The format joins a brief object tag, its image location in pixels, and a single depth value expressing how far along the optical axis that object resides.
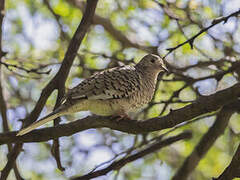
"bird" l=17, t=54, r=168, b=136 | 7.37
